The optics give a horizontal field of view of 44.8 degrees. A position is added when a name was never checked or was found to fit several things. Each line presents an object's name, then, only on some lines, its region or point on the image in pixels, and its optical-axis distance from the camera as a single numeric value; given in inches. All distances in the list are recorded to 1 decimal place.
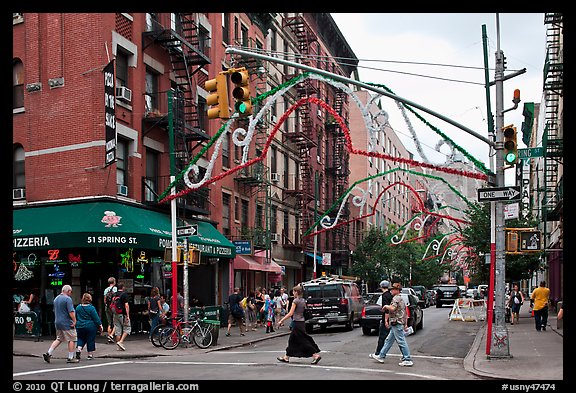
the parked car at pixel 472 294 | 2467.0
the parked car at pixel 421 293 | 1894.9
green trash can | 821.9
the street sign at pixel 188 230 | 835.4
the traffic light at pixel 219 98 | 580.0
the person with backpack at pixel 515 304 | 1242.6
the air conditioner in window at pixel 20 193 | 982.4
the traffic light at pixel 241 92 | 582.2
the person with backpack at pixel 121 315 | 769.6
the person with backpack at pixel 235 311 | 1030.4
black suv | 1074.1
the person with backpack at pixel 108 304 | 803.9
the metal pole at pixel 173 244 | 824.3
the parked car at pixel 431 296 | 2329.0
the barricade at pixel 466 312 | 1409.9
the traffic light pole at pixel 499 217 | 670.5
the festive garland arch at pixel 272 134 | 771.4
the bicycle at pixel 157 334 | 808.9
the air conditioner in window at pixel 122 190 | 957.6
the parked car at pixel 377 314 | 966.4
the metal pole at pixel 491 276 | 690.8
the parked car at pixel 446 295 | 2228.1
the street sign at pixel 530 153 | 805.9
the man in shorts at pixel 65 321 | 657.6
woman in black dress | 622.2
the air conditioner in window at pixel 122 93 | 970.1
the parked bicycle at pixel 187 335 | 797.9
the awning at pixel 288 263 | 1669.5
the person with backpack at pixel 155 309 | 862.5
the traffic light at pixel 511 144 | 645.9
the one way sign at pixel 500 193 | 660.7
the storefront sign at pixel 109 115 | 908.6
